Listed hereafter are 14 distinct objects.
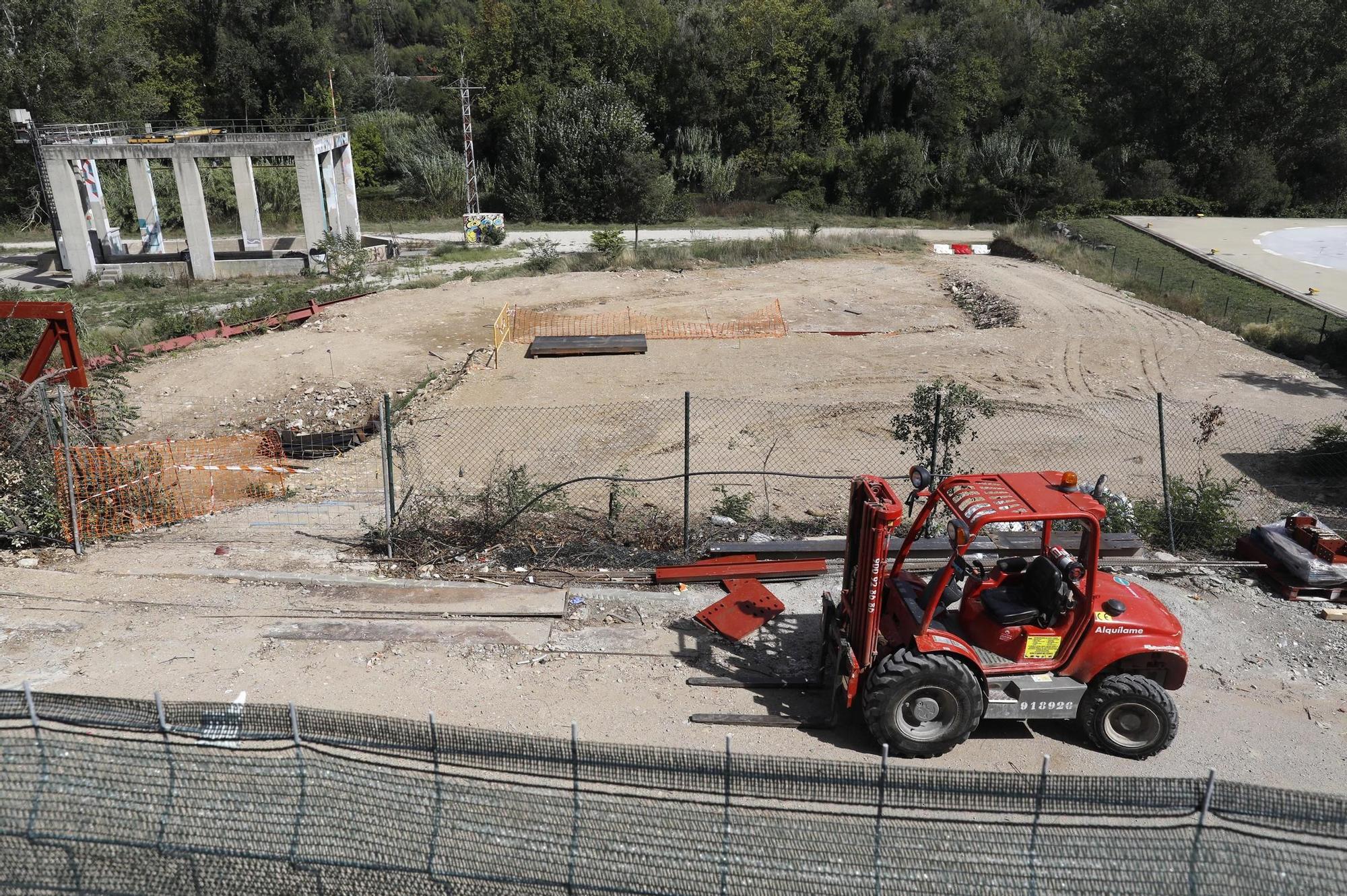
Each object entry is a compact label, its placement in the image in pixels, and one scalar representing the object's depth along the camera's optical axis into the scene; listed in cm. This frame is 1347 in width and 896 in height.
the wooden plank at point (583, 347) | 2308
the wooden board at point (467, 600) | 1059
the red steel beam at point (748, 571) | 1132
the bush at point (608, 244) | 3450
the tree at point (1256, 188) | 4691
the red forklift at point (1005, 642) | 794
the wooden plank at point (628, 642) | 993
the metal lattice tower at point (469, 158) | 4103
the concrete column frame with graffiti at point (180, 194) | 3353
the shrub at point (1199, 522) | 1221
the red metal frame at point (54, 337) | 1409
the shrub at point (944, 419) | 1241
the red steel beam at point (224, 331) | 2303
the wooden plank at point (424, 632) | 998
